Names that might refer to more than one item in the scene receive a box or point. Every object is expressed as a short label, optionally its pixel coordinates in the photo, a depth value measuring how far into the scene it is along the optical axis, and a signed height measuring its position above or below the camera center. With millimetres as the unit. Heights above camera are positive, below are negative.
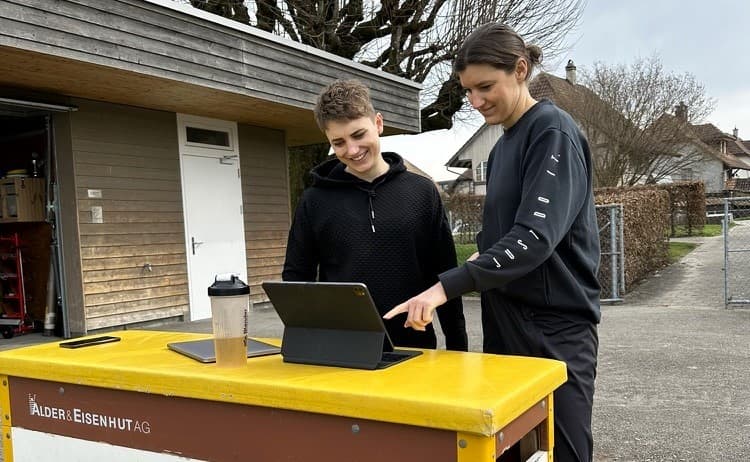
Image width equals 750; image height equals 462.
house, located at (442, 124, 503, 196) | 35500 +3125
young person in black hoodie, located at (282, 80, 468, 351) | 2135 -67
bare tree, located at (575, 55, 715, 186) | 17547 +2282
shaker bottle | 1672 -265
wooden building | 5266 +1066
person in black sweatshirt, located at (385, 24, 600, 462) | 1557 -90
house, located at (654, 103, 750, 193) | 18266 +1839
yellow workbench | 1245 -430
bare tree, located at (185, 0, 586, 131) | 10711 +3336
